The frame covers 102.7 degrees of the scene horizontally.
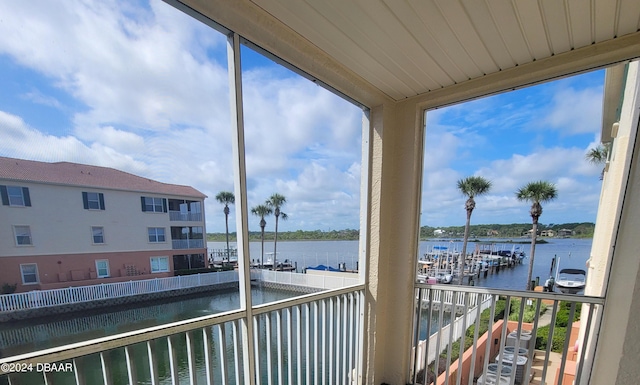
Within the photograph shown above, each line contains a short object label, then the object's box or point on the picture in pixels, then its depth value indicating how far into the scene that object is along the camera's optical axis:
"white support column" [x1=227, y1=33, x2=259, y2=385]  1.19
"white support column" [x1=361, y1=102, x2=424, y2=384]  1.95
